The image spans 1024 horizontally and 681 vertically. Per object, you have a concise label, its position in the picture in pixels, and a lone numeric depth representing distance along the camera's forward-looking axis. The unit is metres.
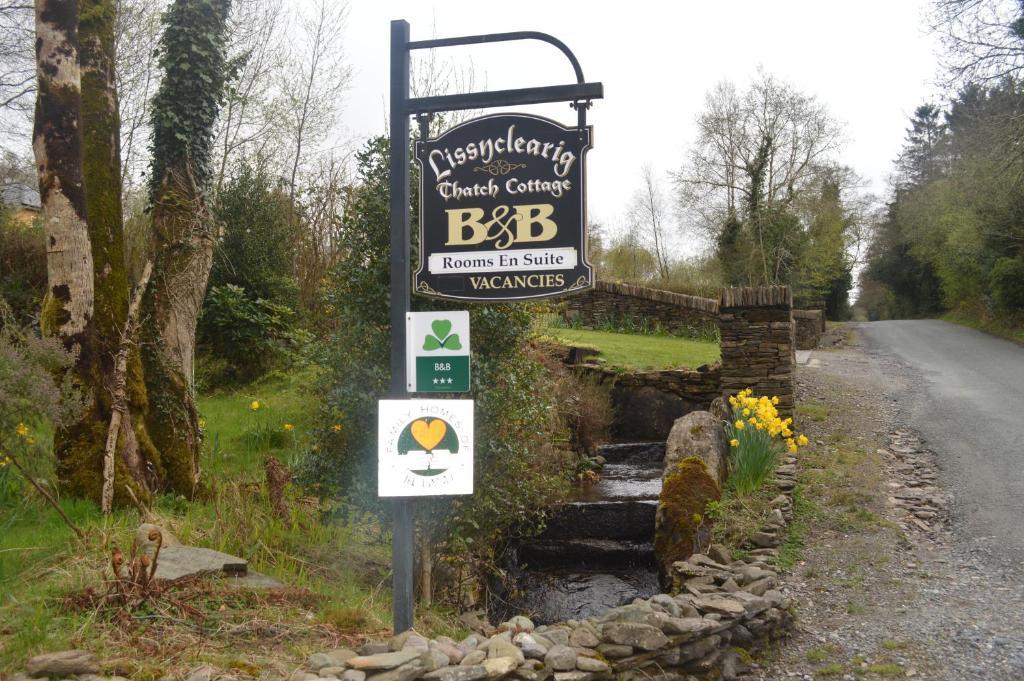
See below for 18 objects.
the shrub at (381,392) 6.29
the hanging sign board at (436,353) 4.30
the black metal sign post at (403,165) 4.34
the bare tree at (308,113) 20.77
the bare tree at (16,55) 17.09
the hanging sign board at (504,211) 4.18
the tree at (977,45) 16.95
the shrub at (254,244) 14.31
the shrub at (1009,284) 24.84
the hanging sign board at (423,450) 4.24
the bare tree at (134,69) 18.36
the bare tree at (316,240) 15.41
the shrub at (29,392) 5.25
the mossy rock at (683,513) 7.54
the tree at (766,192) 30.02
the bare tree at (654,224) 36.09
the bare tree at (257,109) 19.67
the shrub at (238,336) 13.66
